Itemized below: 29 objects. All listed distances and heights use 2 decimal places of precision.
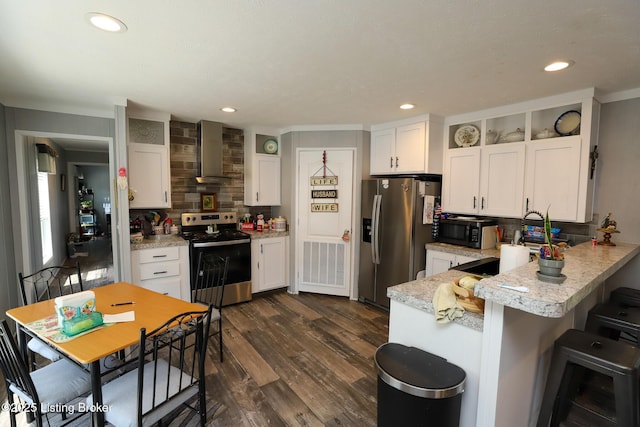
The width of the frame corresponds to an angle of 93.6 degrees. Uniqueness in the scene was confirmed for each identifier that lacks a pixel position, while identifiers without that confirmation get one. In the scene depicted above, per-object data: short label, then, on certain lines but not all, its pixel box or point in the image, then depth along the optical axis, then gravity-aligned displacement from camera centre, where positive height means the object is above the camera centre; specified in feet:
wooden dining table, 4.56 -2.44
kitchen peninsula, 3.95 -2.20
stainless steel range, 11.39 -2.09
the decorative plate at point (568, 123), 8.89 +2.22
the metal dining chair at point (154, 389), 4.51 -3.31
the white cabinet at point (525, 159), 8.63 +1.22
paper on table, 5.72 -2.43
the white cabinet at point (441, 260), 10.29 -2.29
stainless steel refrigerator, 11.01 -1.43
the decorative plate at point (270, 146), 14.07 +2.26
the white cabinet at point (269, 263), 12.94 -3.06
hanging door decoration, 13.07 +0.23
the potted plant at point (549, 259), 4.34 -0.92
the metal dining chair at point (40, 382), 4.46 -3.33
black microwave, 10.19 -1.27
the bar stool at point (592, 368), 4.44 -2.69
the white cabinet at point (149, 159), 11.00 +1.25
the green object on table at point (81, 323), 5.06 -2.28
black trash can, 4.11 -2.71
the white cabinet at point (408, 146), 11.14 +1.92
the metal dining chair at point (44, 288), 6.28 -3.67
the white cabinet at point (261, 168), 13.67 +1.21
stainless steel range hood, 12.29 +1.81
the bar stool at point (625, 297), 7.56 -2.55
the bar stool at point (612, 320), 6.43 -2.70
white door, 12.97 -1.13
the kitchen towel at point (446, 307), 4.67 -1.73
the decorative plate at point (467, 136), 10.95 +2.24
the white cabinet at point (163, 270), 10.47 -2.77
